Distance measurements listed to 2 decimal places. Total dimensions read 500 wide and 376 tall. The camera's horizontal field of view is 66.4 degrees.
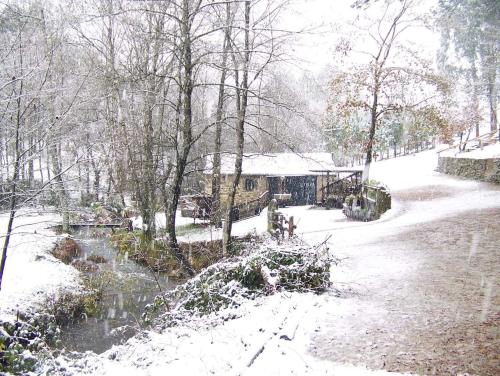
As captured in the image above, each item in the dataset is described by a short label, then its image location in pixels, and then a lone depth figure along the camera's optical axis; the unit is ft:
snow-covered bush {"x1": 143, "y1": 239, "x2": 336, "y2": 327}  27.66
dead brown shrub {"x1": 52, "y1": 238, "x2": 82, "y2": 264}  60.23
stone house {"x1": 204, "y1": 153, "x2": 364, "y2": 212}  102.27
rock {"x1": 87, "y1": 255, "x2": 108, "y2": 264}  59.47
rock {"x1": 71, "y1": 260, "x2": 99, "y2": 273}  54.65
